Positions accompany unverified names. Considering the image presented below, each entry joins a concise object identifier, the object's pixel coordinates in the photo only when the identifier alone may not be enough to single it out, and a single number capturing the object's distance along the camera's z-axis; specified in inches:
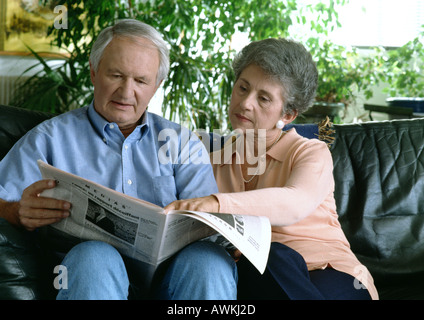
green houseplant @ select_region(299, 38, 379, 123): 149.6
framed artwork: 163.6
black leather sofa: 71.9
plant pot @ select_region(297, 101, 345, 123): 147.7
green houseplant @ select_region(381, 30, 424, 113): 165.0
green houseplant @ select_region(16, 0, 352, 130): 116.6
